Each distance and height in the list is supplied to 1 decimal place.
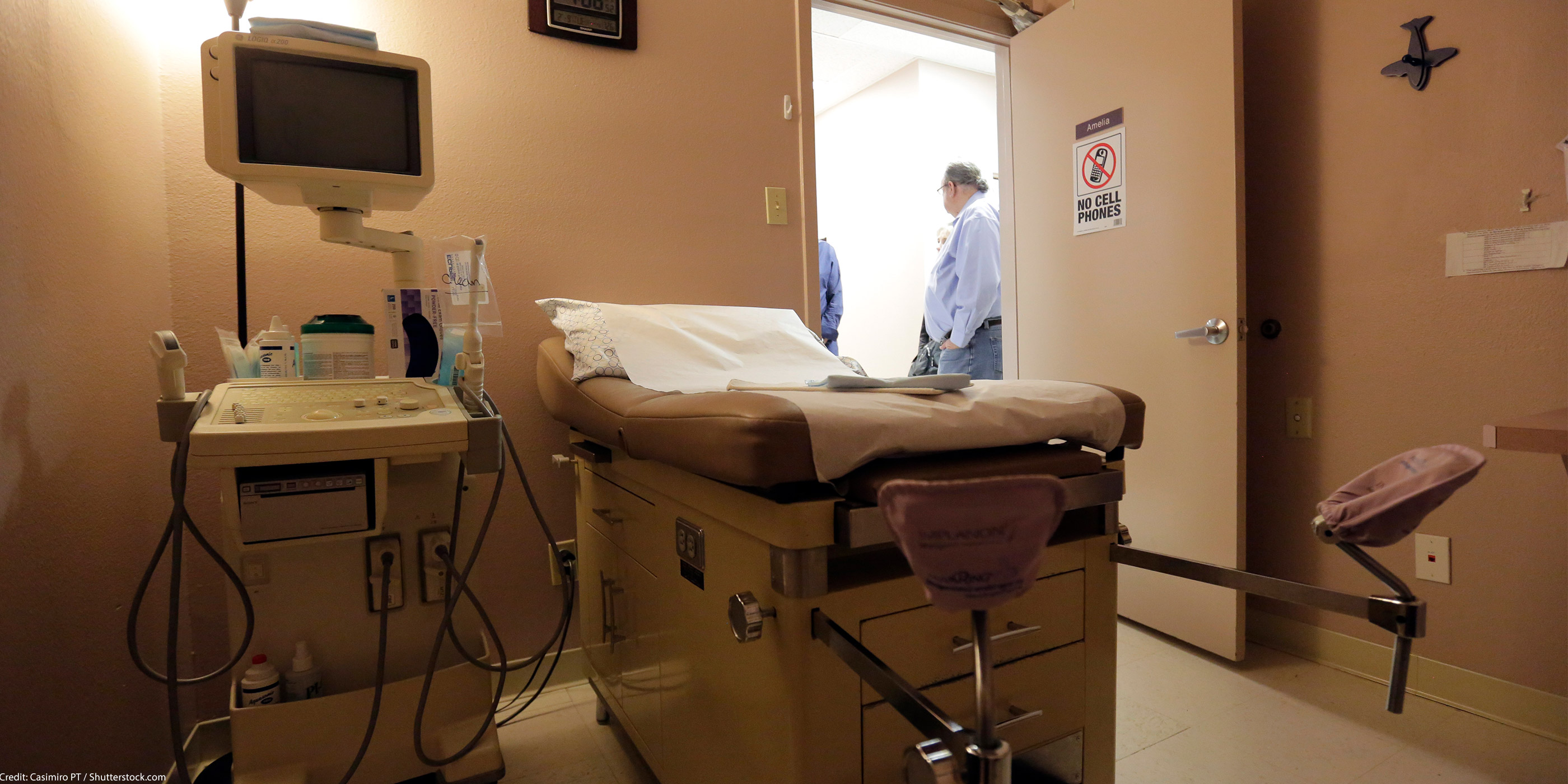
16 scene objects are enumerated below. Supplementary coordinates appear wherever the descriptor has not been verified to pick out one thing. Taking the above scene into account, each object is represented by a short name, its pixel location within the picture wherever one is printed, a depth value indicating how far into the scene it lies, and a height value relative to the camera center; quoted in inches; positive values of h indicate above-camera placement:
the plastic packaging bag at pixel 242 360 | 46.4 +1.8
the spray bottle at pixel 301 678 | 44.6 -18.5
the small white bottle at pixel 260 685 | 43.2 -18.3
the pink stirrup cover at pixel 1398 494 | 25.4 -5.2
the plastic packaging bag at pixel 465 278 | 51.3 +8.2
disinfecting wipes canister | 45.1 +2.4
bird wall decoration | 61.5 +26.2
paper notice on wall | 55.3 +8.7
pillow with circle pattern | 53.4 +3.3
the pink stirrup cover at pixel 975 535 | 20.1 -4.7
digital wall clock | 68.8 +35.6
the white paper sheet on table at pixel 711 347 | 54.6 +2.4
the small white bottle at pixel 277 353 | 45.7 +2.2
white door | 70.4 +13.0
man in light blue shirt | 115.8 +14.2
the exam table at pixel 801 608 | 31.8 -12.3
